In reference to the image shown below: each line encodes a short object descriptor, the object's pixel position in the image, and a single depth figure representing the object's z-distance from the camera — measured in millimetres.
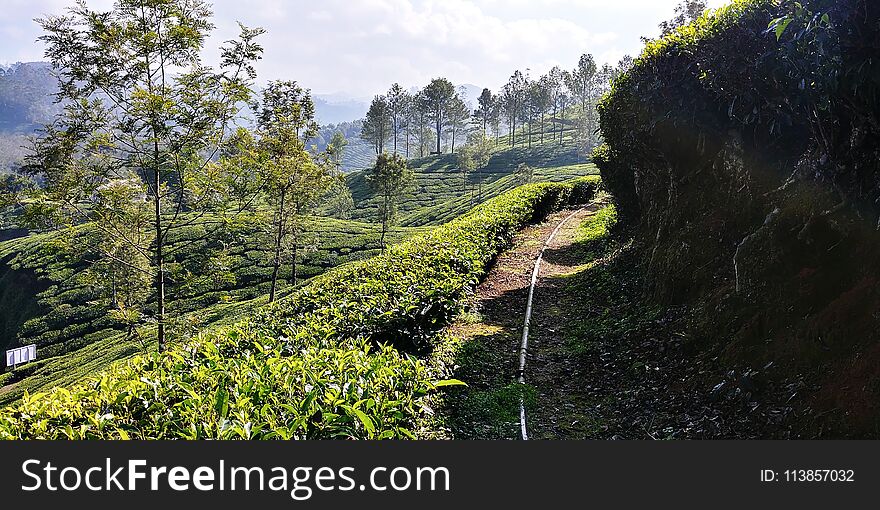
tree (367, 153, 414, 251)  39906
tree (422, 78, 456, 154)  113356
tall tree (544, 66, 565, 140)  114988
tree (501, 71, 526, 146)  112688
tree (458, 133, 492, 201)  76500
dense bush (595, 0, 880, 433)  4973
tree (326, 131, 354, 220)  67875
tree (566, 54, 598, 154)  92250
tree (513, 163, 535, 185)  60250
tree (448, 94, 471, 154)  115250
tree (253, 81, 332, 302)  24016
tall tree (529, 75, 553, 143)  104625
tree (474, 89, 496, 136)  120062
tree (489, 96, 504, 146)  118188
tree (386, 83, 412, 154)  121062
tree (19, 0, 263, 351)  11367
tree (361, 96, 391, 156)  104250
